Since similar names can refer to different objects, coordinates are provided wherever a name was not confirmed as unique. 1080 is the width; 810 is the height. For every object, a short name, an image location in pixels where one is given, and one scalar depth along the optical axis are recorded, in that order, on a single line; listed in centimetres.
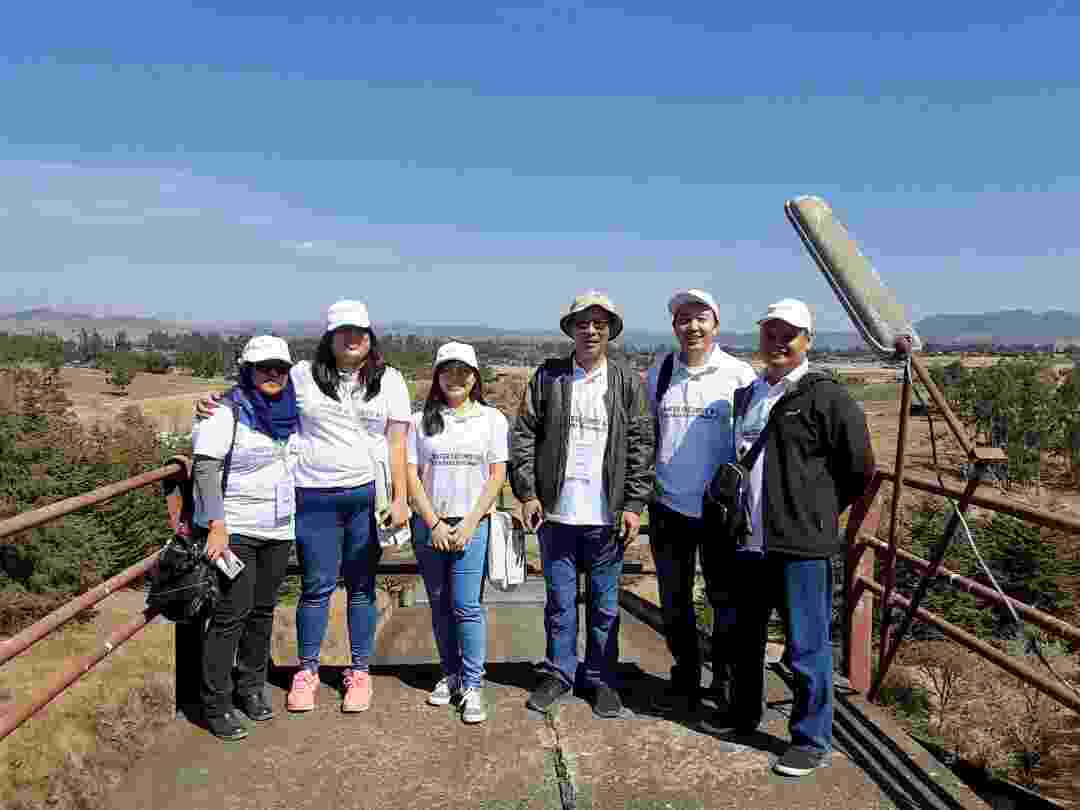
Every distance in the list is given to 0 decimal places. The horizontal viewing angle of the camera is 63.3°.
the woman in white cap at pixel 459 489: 426
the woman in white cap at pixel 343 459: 418
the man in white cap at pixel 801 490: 373
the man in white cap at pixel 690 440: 420
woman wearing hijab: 388
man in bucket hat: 423
